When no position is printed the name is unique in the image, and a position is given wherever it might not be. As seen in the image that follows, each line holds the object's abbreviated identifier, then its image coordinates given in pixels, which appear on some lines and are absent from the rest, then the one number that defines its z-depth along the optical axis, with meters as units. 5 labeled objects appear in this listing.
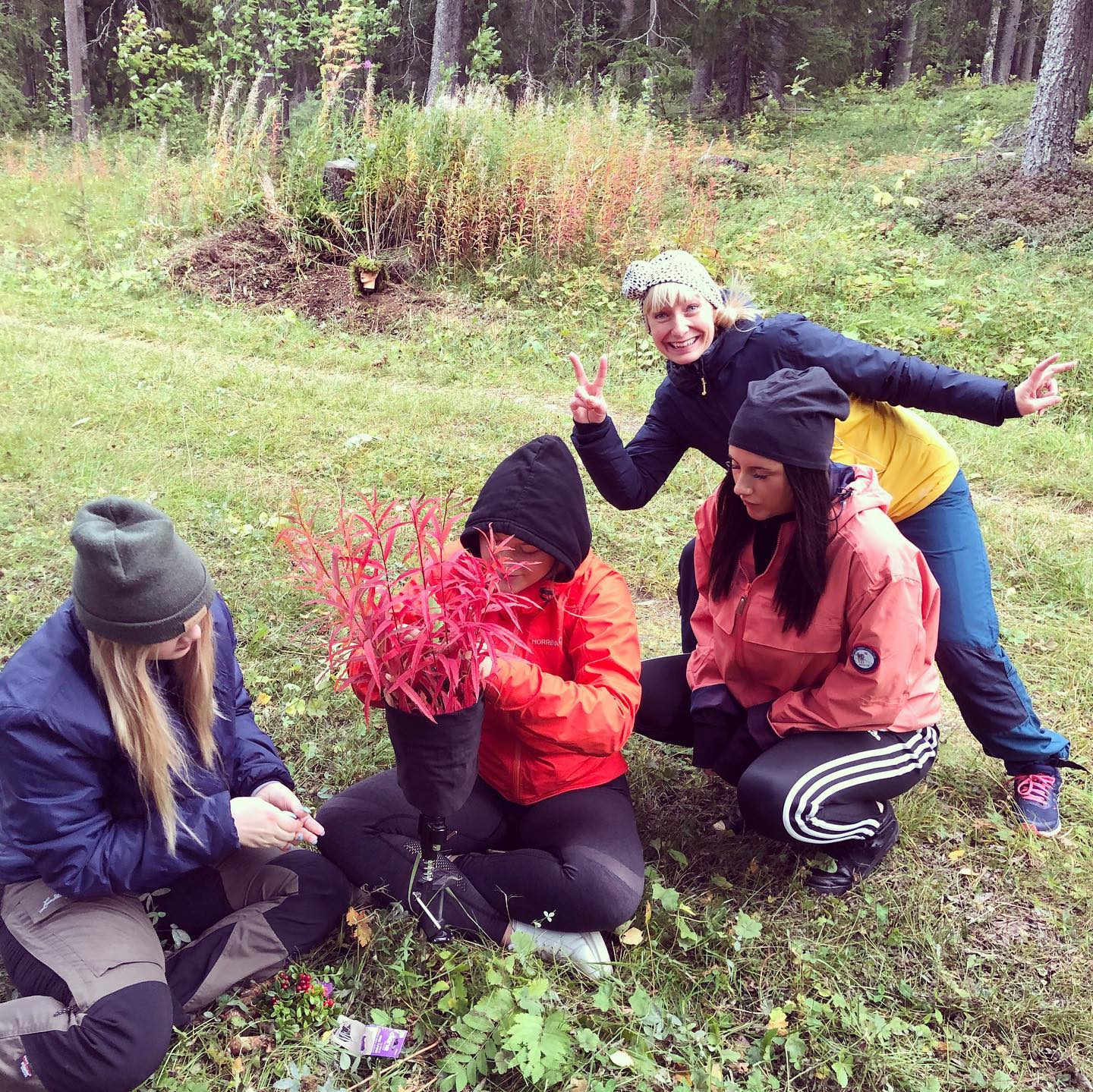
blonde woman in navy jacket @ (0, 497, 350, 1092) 1.86
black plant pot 1.92
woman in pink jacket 2.30
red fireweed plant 1.75
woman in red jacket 2.29
